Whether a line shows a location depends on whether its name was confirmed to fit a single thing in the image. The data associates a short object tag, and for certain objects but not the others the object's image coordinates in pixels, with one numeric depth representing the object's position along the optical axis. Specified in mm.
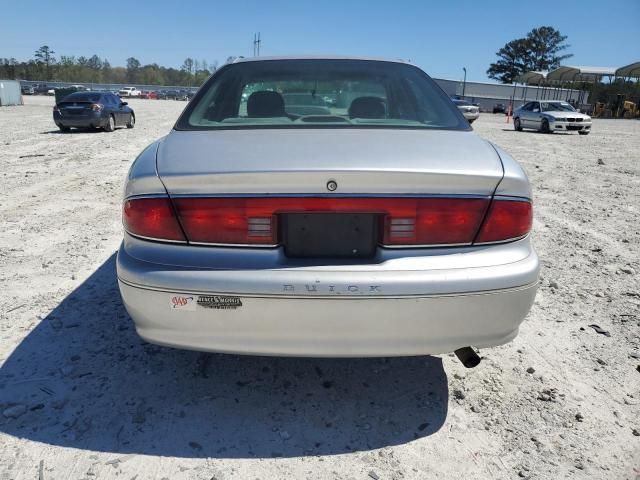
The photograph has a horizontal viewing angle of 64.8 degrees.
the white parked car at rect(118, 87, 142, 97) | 72862
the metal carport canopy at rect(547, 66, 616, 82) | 49062
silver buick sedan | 1895
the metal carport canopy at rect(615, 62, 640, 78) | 43969
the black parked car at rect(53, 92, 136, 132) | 15875
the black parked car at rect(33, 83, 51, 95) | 66812
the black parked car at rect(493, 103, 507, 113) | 52244
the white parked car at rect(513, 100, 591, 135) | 21469
